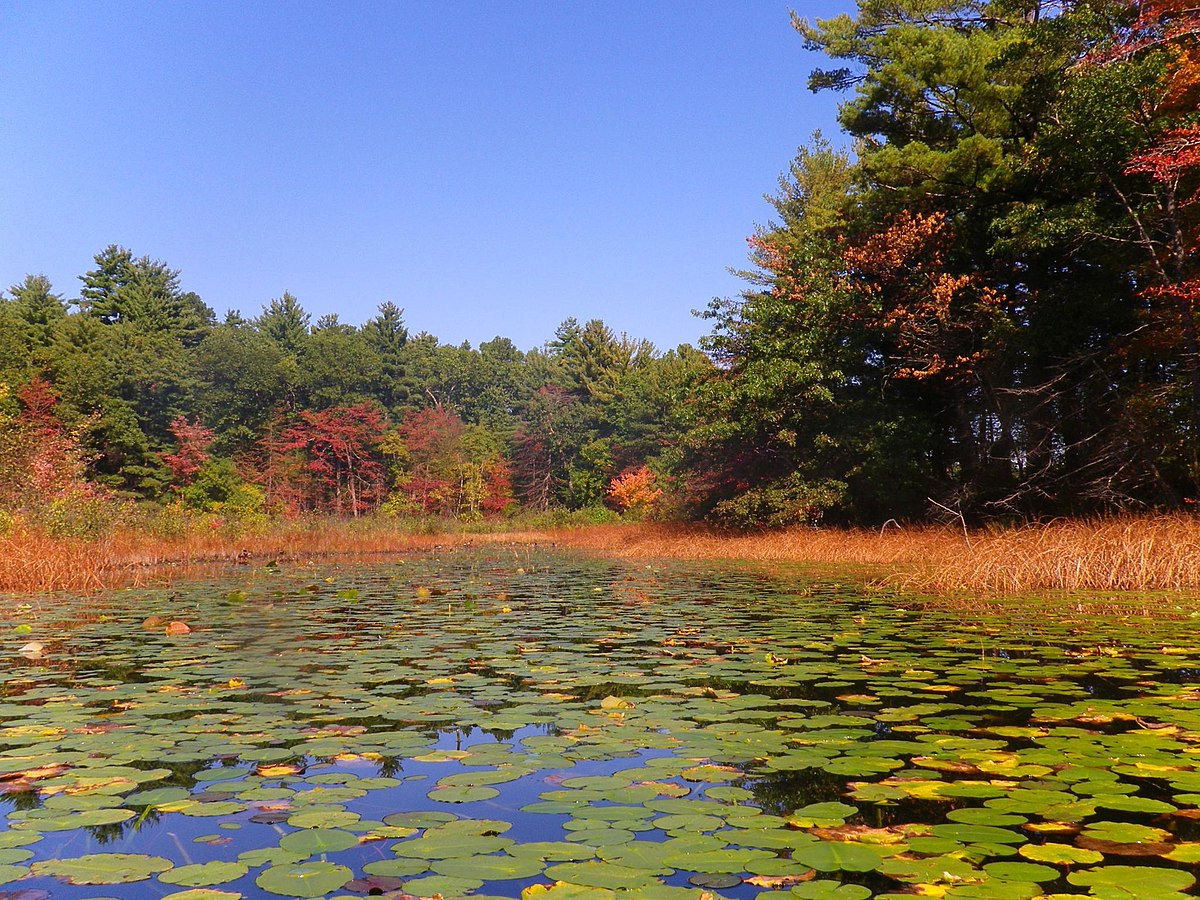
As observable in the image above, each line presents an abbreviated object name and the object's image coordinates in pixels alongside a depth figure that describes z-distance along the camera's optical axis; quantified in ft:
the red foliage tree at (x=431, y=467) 133.69
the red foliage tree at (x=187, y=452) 115.55
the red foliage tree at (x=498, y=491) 141.18
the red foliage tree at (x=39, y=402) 100.27
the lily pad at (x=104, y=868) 6.89
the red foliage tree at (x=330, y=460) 128.06
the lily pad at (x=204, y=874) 6.79
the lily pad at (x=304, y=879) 6.64
